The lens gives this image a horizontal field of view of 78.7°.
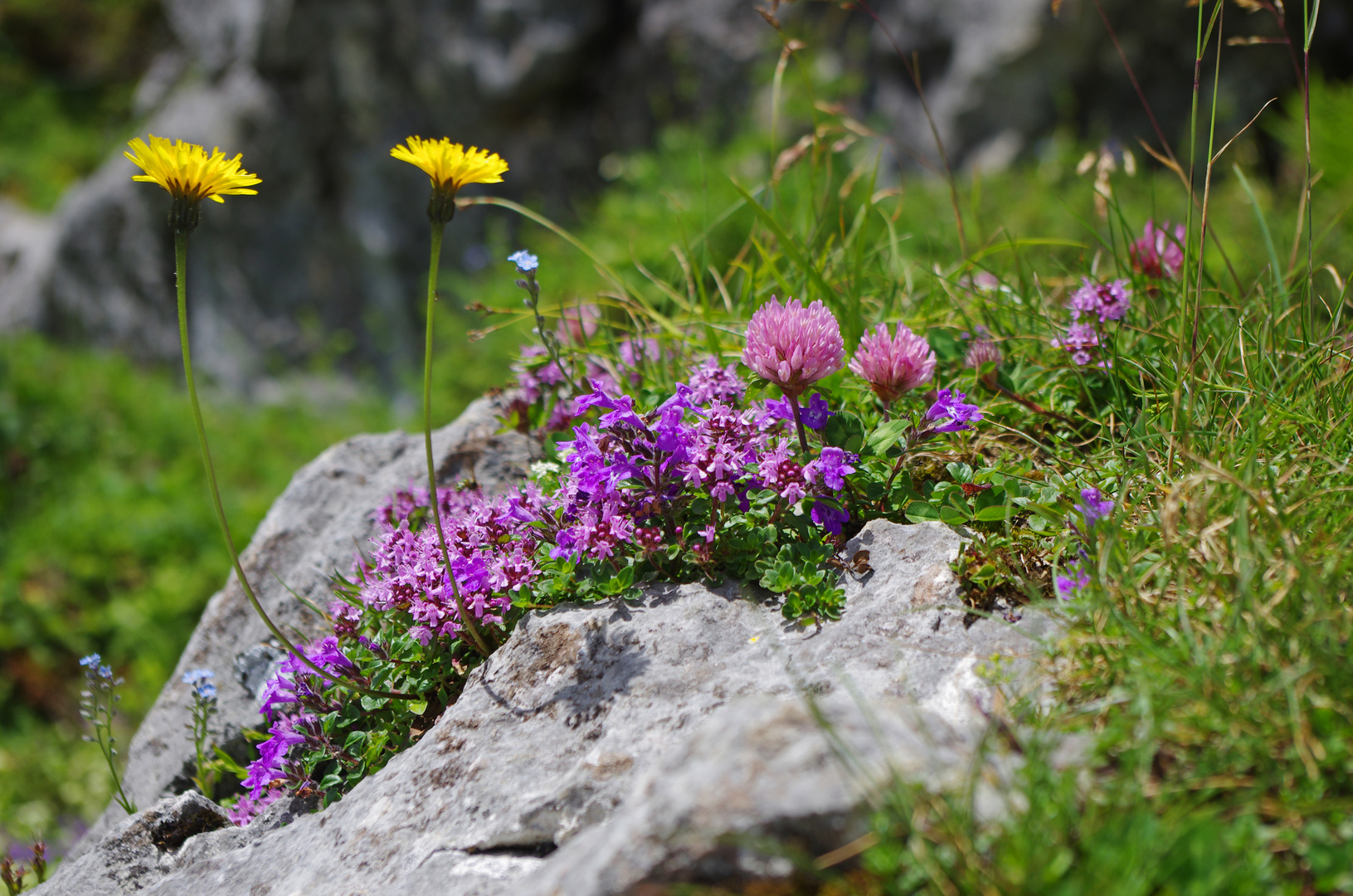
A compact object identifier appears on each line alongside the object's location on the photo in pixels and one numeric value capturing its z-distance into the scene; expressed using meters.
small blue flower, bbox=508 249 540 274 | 2.13
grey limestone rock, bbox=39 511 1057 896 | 1.31
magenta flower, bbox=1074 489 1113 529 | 1.72
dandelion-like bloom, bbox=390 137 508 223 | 1.64
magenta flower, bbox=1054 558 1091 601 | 1.64
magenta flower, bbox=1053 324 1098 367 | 2.39
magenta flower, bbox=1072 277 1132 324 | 2.42
